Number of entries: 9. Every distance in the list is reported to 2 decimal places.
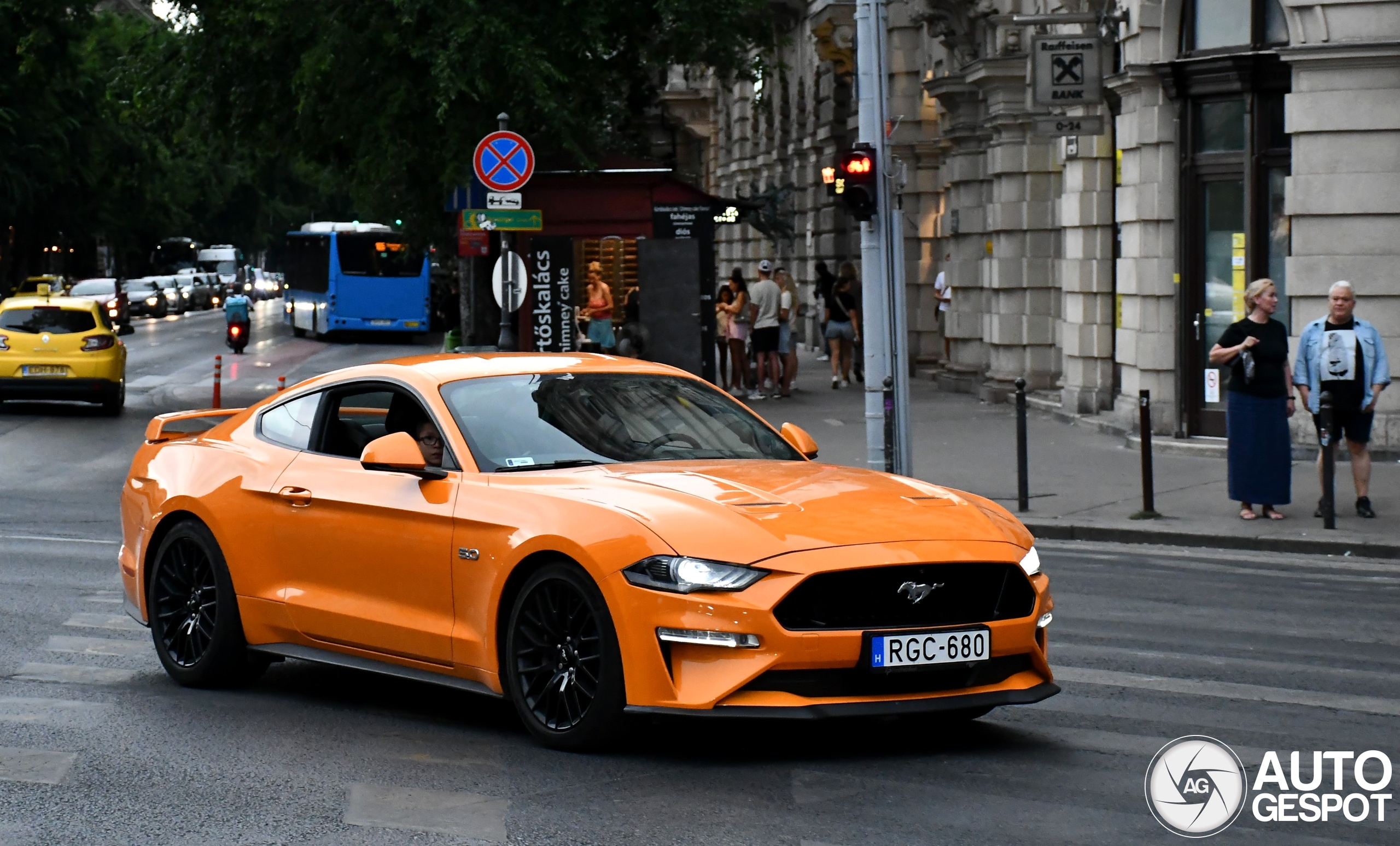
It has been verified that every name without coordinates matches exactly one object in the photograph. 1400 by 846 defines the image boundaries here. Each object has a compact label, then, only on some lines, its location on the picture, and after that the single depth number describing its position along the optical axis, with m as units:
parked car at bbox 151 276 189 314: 83.56
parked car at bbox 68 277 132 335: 62.25
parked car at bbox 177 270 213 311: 87.81
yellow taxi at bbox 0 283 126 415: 27.16
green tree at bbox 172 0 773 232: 25.97
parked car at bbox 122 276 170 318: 79.62
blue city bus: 55.75
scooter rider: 47.59
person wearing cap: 27.81
